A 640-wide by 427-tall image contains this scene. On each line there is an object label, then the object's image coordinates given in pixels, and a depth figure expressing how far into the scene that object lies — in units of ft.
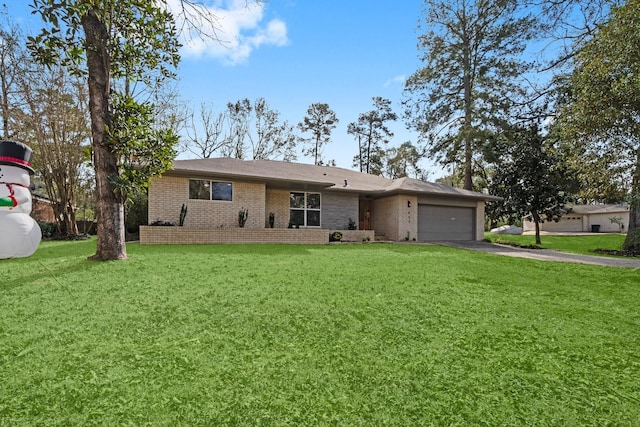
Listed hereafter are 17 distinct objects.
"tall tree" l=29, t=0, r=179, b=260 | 21.39
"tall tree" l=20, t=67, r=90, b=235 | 48.08
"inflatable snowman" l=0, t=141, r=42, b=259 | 20.25
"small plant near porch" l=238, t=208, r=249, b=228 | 44.32
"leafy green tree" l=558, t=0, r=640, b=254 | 24.71
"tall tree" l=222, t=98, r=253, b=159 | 94.58
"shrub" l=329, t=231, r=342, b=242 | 48.98
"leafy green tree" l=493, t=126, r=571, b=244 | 50.72
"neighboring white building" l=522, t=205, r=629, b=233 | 107.00
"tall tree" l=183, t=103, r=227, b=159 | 87.25
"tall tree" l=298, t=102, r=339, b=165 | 112.37
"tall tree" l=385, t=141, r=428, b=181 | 118.32
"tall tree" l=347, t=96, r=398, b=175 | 117.39
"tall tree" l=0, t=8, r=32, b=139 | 49.06
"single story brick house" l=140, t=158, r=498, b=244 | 40.93
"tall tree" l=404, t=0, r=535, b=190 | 68.03
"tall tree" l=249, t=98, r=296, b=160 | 98.73
